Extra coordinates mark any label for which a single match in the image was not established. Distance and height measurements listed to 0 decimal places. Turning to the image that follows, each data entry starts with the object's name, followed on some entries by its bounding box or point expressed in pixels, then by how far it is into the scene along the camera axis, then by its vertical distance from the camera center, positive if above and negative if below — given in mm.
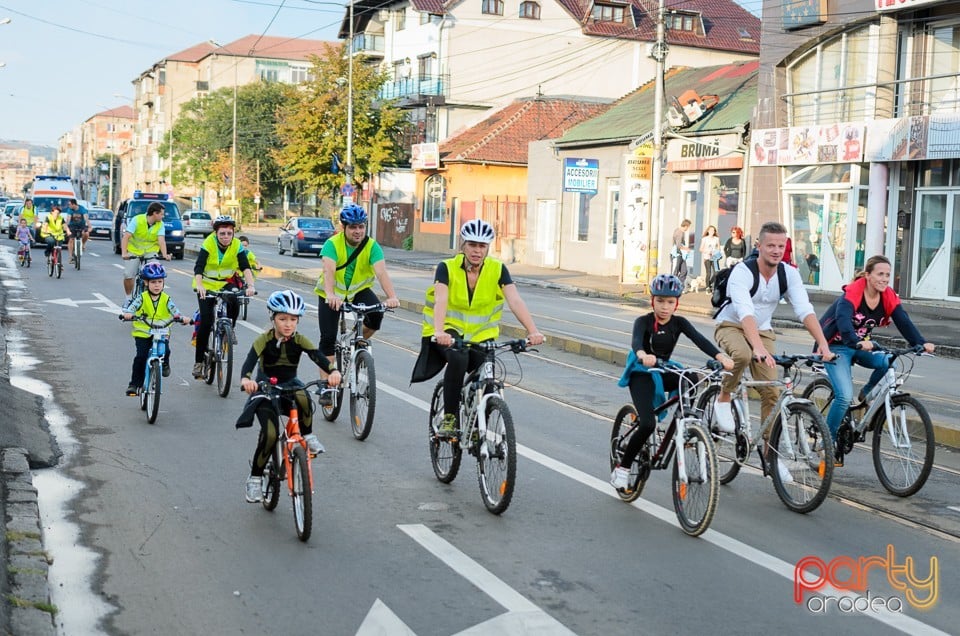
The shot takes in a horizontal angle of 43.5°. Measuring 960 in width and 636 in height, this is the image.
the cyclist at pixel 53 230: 27062 -775
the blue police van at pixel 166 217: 37406 -599
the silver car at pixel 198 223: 63250 -1231
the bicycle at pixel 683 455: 6660 -1394
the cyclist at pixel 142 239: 16406 -547
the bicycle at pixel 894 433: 7920 -1422
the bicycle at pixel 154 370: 10031 -1440
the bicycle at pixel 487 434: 7105 -1379
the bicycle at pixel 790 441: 7273 -1392
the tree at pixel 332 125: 55750 +3681
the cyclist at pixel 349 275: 10188 -591
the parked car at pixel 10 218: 52900 -1087
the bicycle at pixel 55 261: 26781 -1451
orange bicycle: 6480 -1475
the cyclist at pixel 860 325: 8336 -721
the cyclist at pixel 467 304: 7695 -611
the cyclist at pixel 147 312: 10383 -979
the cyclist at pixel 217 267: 12016 -670
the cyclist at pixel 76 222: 30078 -644
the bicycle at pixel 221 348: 11539 -1434
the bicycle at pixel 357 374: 9600 -1392
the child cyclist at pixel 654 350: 7191 -812
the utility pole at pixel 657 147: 27922 +1581
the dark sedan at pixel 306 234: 44438 -1117
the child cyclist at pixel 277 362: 6984 -940
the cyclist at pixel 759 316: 7836 -656
